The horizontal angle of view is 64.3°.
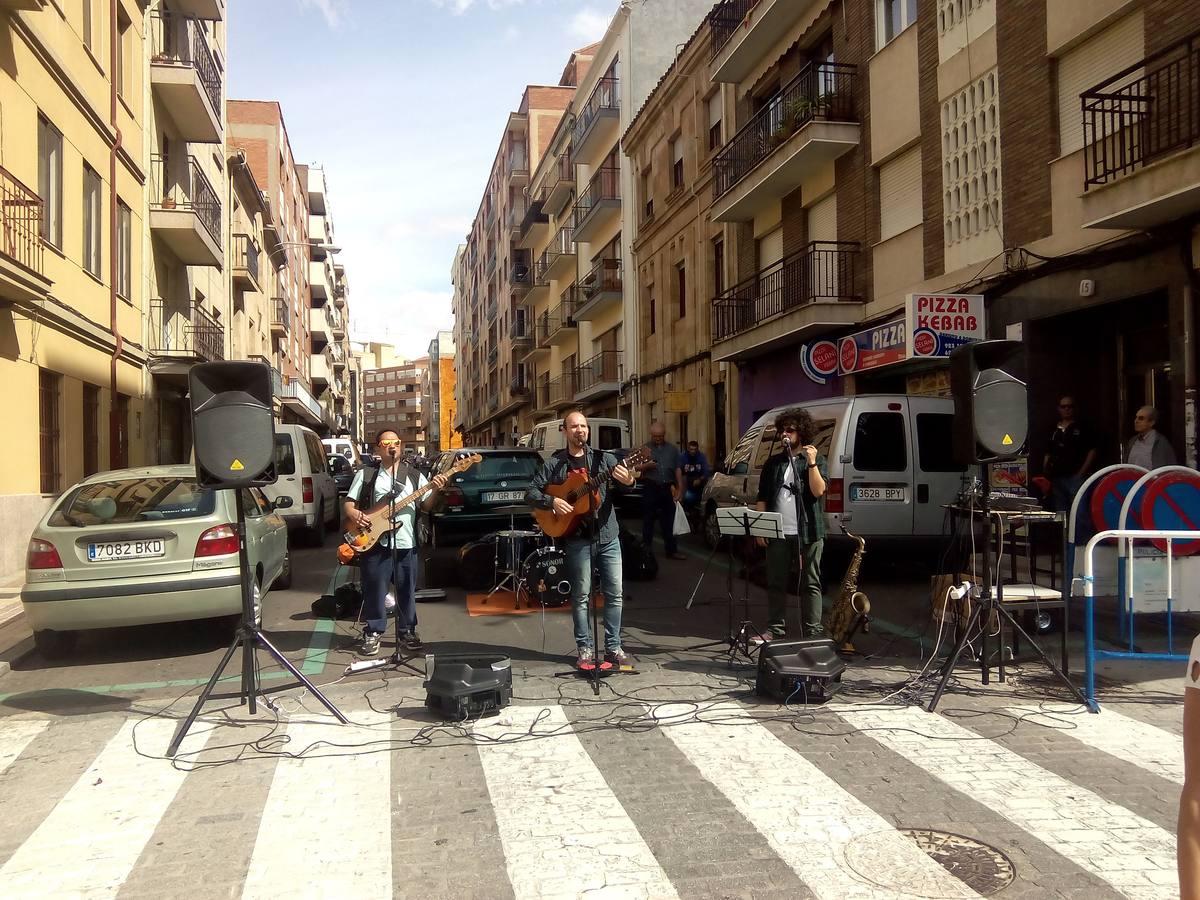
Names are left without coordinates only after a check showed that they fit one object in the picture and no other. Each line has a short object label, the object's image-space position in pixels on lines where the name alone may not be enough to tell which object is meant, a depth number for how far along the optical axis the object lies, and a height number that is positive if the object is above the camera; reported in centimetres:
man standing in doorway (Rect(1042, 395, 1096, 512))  1095 -4
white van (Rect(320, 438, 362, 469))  3403 +72
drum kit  918 -105
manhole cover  332 -148
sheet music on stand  695 -47
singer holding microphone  700 -40
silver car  707 -68
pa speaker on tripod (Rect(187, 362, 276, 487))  568 +27
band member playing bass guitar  715 -69
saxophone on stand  689 -113
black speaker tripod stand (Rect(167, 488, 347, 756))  543 -104
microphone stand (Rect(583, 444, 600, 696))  610 -71
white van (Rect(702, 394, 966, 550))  1003 -11
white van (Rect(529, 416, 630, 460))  2281 +68
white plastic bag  845 -56
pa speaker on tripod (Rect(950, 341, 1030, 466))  592 +30
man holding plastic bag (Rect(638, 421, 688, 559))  1316 -36
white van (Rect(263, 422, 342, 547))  1482 -22
